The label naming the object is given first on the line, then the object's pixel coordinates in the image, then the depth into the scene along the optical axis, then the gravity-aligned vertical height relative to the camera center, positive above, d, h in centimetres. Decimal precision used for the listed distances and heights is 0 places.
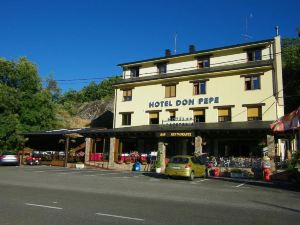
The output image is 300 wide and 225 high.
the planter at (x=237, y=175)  1851 -199
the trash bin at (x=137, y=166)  2250 -185
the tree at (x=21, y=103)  2850 +469
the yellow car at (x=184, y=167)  1545 -130
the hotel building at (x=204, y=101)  2154 +434
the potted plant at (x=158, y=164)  2068 -150
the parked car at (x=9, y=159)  2361 -159
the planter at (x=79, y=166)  2357 -207
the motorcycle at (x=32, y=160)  2544 -176
